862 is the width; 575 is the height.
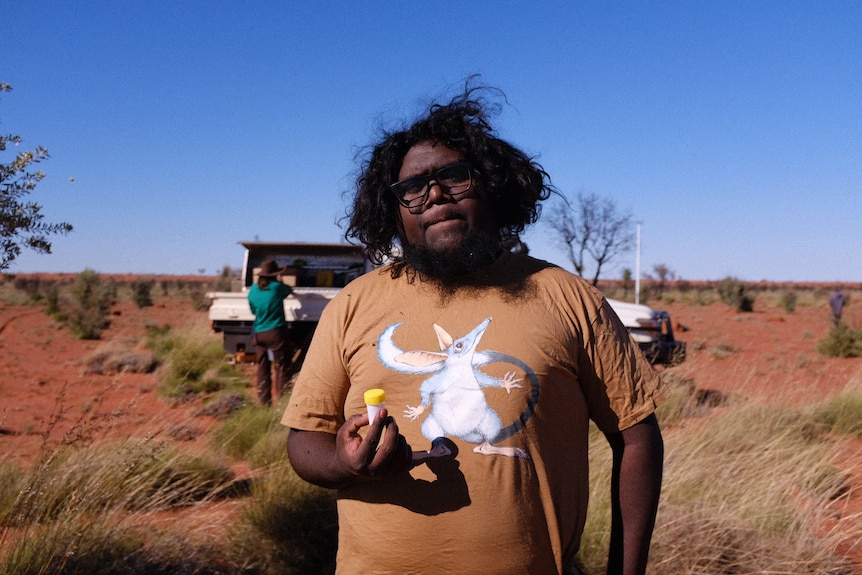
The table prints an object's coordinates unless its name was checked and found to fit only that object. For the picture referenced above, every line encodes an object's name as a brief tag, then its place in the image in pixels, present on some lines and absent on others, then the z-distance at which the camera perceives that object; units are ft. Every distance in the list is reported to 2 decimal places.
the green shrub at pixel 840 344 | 50.80
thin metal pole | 69.09
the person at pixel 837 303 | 66.58
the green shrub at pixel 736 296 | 105.05
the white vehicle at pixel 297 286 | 29.04
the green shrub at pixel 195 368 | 32.96
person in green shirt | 26.18
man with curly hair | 5.18
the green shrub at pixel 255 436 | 18.13
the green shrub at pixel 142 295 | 102.27
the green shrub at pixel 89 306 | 61.36
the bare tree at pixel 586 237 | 63.57
